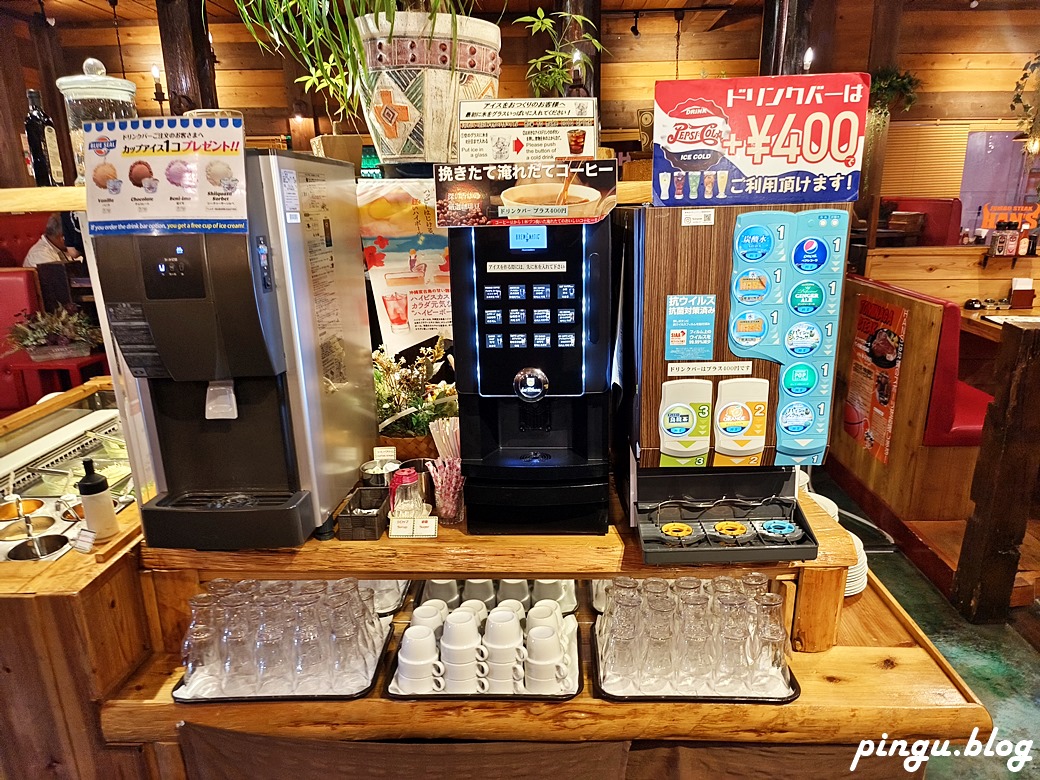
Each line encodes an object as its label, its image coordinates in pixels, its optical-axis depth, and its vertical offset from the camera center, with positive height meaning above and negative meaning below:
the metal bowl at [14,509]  1.70 -0.71
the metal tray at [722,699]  1.39 -0.99
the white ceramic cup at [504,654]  1.46 -0.93
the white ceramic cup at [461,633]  1.47 -0.89
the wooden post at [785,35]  3.32 +0.88
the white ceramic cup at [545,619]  1.51 -0.90
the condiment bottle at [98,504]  1.43 -0.59
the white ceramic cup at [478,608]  1.56 -0.90
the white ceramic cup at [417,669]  1.46 -0.96
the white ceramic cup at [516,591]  1.69 -0.93
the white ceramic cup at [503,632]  1.47 -0.89
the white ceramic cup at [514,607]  1.55 -0.89
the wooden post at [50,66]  5.70 +1.28
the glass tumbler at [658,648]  1.44 -0.92
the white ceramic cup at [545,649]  1.45 -0.91
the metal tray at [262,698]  1.43 -0.99
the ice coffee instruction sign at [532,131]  1.30 +0.14
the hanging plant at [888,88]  4.77 +0.77
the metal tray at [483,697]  1.43 -1.00
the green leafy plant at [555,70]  1.98 +0.42
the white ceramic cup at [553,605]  1.57 -0.90
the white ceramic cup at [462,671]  1.46 -0.96
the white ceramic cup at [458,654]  1.46 -0.93
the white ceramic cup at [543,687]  1.44 -0.99
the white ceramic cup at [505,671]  1.47 -0.97
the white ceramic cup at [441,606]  1.58 -0.90
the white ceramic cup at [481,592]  1.68 -0.92
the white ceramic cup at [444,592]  1.69 -0.93
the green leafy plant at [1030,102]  5.31 +0.75
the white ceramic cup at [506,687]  1.45 -0.99
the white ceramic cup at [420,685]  1.45 -0.99
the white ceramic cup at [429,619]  1.53 -0.90
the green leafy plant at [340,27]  1.49 +0.42
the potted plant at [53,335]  3.58 -0.59
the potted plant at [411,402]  1.78 -0.49
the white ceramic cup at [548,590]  1.69 -0.93
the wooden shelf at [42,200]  1.27 +0.04
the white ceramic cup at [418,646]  1.46 -0.91
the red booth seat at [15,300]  3.79 -0.45
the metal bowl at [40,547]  1.55 -0.74
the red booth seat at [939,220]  5.05 -0.15
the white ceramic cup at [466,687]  1.46 -0.99
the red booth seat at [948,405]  3.15 -0.94
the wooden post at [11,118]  5.29 +0.80
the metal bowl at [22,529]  1.62 -0.73
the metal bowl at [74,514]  1.70 -0.72
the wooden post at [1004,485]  2.55 -1.09
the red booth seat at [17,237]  4.50 -0.10
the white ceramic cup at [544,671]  1.45 -0.96
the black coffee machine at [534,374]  1.29 -0.32
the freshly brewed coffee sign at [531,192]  1.24 +0.03
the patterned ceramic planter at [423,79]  1.50 +0.29
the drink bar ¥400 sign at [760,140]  1.16 +0.11
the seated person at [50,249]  4.29 -0.18
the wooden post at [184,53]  4.11 +0.98
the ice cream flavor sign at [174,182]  1.16 +0.06
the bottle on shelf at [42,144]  1.54 +0.17
